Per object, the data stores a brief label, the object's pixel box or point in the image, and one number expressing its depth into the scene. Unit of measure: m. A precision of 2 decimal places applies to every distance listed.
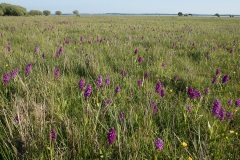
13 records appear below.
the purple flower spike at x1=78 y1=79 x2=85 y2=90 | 3.14
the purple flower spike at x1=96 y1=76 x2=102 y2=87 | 3.28
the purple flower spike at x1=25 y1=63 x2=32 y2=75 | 3.77
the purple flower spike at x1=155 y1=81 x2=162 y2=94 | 3.22
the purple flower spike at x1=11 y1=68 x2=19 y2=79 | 3.55
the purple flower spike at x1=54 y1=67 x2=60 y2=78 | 3.66
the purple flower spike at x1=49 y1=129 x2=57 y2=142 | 2.07
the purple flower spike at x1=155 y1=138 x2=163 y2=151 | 1.94
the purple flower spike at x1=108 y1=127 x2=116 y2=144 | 1.91
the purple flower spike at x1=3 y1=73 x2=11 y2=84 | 3.37
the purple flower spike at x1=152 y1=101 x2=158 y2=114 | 2.80
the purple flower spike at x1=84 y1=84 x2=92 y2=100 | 2.70
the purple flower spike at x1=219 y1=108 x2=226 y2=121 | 2.61
